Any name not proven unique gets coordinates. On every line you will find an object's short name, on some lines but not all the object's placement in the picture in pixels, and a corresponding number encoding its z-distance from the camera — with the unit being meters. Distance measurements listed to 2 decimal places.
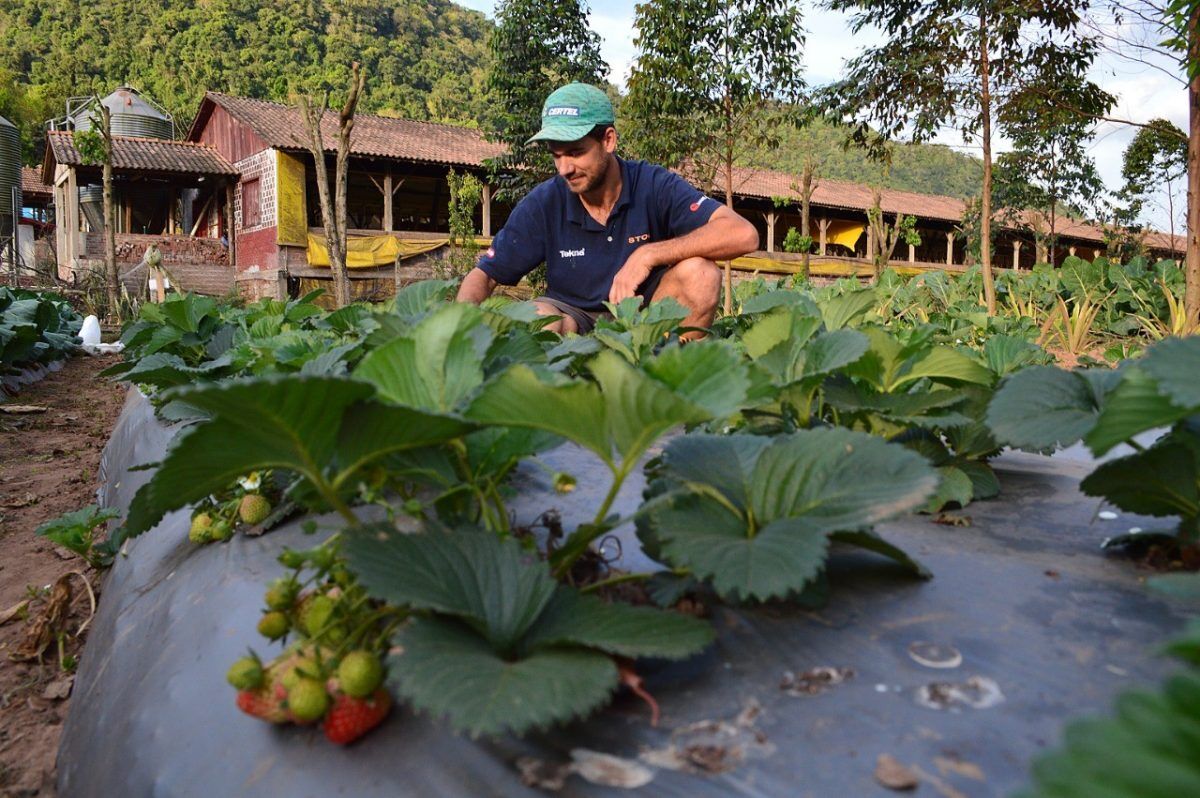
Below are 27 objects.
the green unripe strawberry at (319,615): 0.74
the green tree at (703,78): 12.38
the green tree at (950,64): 9.27
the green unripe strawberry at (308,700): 0.68
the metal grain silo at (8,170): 24.14
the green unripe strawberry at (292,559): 0.77
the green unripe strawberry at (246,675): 0.71
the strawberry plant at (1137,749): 0.35
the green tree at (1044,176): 19.08
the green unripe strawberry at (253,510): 1.31
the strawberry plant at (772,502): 0.71
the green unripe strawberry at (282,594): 0.78
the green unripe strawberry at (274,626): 0.79
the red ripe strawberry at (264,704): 0.72
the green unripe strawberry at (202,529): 1.34
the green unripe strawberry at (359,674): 0.67
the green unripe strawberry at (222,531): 1.29
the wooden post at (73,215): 20.31
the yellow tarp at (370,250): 17.70
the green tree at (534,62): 14.79
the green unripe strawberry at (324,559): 0.77
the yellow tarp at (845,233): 24.56
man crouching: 2.98
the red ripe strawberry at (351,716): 0.69
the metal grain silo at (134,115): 25.91
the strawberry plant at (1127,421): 0.71
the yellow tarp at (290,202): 17.50
